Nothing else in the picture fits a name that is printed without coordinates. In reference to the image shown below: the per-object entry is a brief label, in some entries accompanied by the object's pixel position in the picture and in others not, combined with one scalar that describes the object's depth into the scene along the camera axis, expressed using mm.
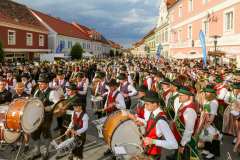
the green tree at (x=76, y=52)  29654
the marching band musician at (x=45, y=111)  3958
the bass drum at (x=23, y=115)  3455
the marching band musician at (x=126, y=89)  5261
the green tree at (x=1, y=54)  14350
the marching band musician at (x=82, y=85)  5745
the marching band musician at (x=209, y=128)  3641
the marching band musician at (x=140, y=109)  3271
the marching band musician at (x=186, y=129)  2763
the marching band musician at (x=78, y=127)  3356
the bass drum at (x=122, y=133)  2926
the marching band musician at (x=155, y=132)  2332
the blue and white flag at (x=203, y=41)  8939
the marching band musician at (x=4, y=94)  4477
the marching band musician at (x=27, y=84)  5086
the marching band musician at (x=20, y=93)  4203
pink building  11694
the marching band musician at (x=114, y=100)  4225
